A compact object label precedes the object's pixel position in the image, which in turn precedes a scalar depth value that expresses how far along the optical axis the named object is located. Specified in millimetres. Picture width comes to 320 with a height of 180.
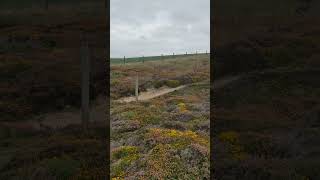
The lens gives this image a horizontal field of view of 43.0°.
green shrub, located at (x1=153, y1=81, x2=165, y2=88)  45003
